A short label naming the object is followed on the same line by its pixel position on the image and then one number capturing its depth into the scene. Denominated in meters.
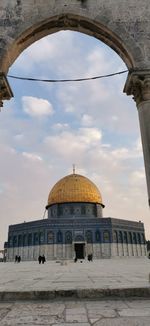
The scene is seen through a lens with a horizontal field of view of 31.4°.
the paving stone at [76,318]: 2.64
